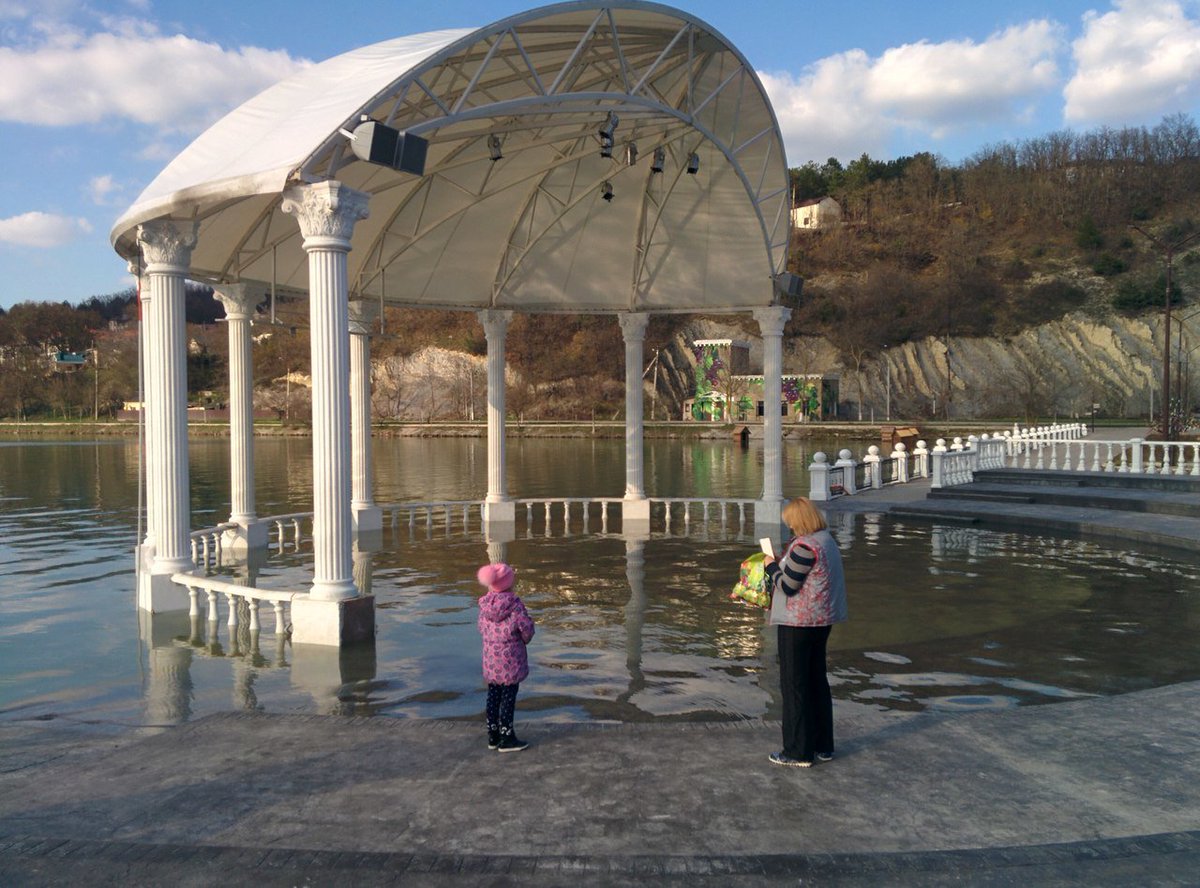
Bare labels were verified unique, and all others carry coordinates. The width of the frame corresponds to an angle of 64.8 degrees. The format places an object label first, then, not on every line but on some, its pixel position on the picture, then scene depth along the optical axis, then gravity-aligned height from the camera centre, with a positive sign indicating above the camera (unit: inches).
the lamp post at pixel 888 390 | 4266.7 +173.2
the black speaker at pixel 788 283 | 876.0 +135.9
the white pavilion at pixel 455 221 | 445.1 +161.1
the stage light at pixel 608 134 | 598.5 +188.9
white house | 5792.3 +1350.0
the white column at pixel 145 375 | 521.0 +35.0
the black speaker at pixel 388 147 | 414.3 +128.2
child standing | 281.4 -65.6
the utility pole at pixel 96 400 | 5472.4 +226.9
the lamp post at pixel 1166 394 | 1565.0 +51.3
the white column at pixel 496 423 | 940.6 +10.2
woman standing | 263.7 -55.1
